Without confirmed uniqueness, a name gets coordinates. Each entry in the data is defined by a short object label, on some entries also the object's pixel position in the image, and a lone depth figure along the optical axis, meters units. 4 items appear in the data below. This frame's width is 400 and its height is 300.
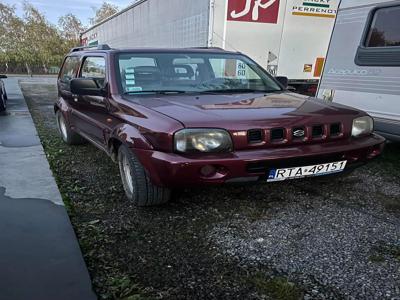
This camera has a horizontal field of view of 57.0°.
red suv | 2.75
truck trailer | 6.86
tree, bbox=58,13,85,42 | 46.72
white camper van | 4.35
